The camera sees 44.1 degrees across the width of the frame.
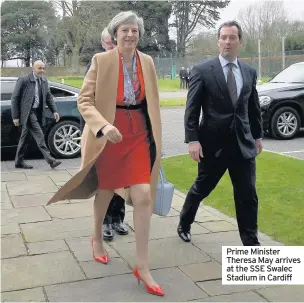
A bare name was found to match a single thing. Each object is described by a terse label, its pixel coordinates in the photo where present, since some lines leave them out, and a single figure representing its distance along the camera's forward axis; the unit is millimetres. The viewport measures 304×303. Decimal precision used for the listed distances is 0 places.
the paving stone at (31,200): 4629
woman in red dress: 2742
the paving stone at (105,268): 2913
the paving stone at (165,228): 3676
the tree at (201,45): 31221
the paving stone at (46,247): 3332
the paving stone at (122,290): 2588
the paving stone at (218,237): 3486
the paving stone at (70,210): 4223
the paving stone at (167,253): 3093
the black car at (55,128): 7036
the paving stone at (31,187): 5142
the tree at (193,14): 34366
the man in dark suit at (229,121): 3036
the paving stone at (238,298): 2547
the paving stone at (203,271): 2839
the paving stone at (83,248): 3217
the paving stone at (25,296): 2593
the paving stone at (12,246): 3271
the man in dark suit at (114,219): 3538
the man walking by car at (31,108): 6416
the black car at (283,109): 8396
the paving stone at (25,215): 4098
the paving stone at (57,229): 3653
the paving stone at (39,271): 2814
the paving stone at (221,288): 2637
